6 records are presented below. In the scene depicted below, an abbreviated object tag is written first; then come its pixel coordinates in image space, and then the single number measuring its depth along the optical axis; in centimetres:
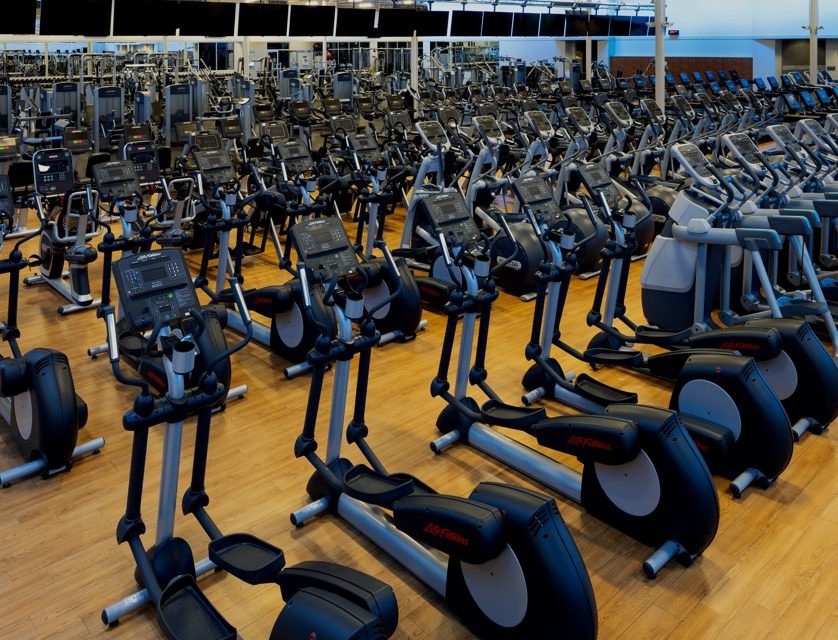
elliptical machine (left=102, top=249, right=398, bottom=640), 223
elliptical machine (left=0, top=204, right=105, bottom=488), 340
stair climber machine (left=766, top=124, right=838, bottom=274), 537
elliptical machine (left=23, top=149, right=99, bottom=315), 556
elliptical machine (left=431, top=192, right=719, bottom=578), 280
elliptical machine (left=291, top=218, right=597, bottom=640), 231
